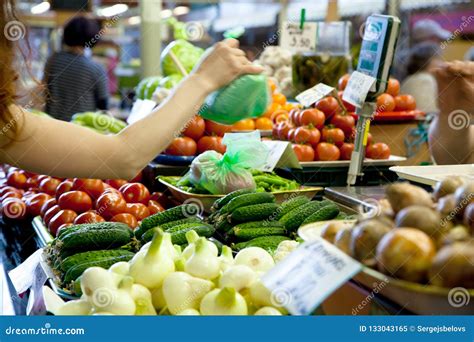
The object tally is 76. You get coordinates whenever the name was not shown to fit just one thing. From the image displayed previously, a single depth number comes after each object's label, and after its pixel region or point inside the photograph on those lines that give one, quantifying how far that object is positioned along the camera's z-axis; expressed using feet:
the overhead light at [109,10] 45.26
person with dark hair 18.90
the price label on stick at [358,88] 8.55
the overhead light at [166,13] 46.95
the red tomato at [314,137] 11.10
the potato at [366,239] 4.10
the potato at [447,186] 4.68
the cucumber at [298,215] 7.09
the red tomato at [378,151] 10.93
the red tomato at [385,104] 12.32
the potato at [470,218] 4.21
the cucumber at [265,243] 6.68
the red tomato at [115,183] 10.67
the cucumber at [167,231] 7.01
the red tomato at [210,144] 11.35
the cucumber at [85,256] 6.49
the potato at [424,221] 4.06
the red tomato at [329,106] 11.43
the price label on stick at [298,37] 13.87
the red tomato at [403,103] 12.57
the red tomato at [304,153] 10.84
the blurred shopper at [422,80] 18.60
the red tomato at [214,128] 11.73
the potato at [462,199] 4.34
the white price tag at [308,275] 3.67
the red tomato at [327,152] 10.92
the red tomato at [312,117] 11.31
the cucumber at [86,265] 6.19
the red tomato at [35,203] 10.22
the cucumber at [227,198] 7.98
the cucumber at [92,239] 6.86
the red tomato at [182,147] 11.24
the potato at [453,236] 3.98
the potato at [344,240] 4.26
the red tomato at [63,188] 9.94
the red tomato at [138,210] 9.01
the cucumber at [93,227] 7.14
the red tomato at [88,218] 8.52
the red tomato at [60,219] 8.75
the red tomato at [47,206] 9.80
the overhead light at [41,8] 36.49
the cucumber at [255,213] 7.41
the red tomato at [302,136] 11.10
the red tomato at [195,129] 11.48
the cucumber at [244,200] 7.61
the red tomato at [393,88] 12.73
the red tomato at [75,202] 9.33
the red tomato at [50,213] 9.31
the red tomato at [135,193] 9.82
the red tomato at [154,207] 9.40
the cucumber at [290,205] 7.60
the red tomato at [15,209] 10.25
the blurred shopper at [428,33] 20.01
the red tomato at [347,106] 12.17
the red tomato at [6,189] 11.47
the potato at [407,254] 3.88
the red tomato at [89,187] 9.80
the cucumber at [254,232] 7.06
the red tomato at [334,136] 11.18
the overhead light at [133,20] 55.30
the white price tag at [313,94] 9.57
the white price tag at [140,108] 11.09
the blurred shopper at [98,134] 6.57
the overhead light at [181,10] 53.86
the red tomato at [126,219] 8.61
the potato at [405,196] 4.38
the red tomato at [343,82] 12.69
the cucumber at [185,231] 6.71
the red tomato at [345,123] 11.36
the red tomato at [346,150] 11.06
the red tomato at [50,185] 10.95
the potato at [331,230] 4.48
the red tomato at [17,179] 11.91
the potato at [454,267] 3.81
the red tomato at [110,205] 8.93
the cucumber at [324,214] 6.90
